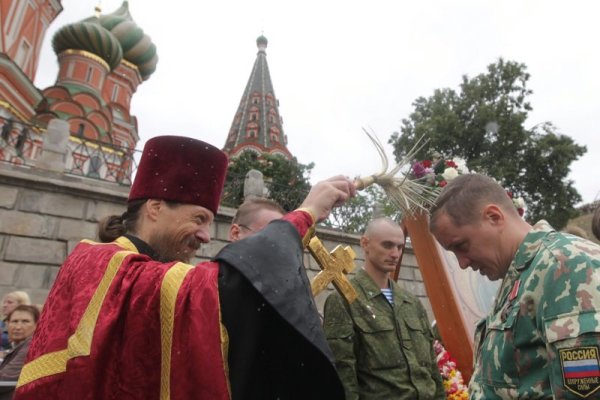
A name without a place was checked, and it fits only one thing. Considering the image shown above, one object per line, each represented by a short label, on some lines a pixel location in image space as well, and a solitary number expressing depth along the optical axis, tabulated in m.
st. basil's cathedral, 8.52
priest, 1.32
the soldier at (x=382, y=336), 2.92
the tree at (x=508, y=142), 21.72
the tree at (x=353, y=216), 8.99
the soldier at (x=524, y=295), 1.34
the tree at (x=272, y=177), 8.66
